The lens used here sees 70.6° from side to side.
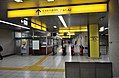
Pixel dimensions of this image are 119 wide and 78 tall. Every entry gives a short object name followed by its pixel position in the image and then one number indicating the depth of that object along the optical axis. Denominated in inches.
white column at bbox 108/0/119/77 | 135.9
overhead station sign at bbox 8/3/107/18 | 136.2
